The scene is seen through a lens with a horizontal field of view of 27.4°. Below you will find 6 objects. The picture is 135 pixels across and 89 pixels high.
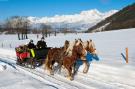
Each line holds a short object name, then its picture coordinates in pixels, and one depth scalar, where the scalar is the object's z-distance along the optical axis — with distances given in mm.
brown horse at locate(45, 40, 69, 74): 13484
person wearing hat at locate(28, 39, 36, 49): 17844
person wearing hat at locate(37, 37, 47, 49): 17516
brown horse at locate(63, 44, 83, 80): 12289
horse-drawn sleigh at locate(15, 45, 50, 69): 16562
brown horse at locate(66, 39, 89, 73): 12273
